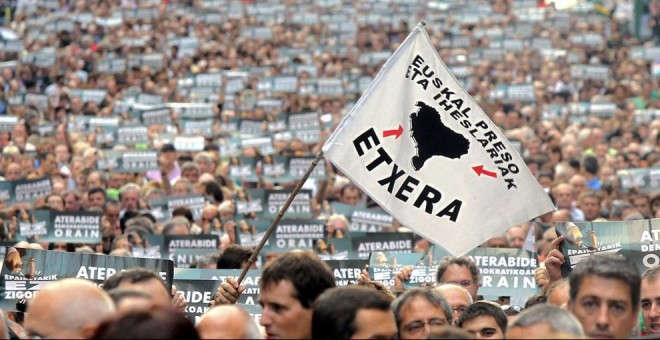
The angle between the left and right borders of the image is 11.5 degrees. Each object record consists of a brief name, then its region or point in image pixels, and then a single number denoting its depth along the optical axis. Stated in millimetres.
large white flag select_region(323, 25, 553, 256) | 17946
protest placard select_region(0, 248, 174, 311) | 19048
